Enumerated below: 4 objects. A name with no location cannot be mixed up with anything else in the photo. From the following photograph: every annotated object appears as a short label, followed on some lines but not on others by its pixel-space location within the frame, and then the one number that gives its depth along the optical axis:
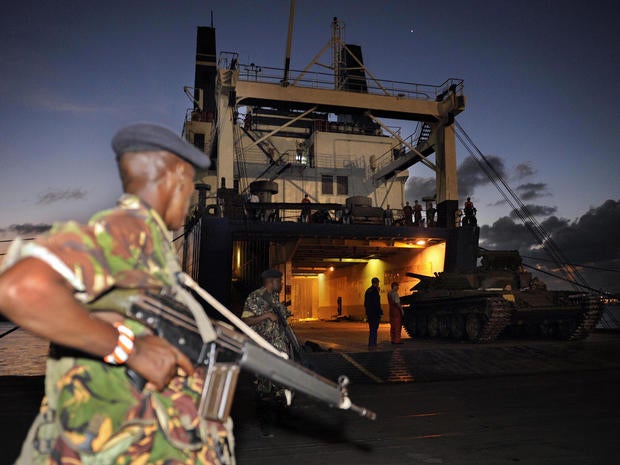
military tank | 14.51
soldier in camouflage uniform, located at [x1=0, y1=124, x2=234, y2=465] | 1.34
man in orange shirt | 14.03
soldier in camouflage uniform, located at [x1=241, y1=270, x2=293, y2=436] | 5.67
